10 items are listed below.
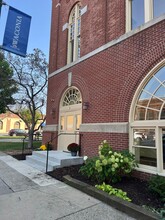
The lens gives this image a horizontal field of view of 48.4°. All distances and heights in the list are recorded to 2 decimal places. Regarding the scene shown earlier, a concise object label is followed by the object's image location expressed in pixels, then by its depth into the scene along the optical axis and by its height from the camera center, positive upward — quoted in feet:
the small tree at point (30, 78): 47.50 +14.06
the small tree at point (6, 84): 48.91 +12.68
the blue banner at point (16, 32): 22.08 +12.48
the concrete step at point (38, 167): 22.13 -4.46
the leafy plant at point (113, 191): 13.15 -4.37
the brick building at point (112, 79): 18.45 +6.90
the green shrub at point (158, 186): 13.46 -3.93
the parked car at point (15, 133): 113.70 -0.91
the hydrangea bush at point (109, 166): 16.36 -2.96
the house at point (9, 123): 147.23 +6.56
